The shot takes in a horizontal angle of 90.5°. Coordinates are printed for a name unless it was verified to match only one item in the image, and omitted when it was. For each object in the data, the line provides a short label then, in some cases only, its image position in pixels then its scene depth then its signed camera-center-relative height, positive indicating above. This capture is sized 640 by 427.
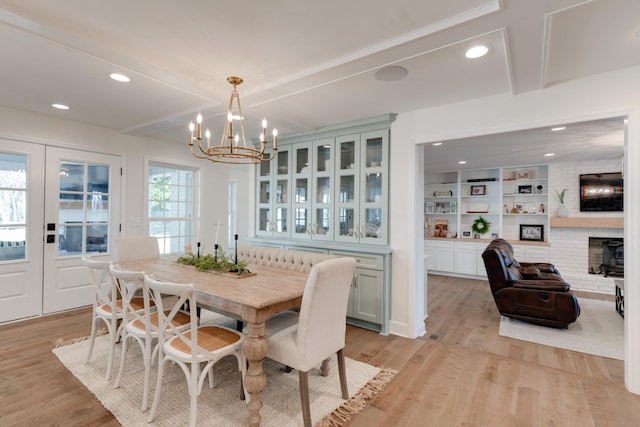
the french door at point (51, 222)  3.53 -0.10
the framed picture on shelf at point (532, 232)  6.20 -0.29
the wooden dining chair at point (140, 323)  2.01 -0.78
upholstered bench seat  3.14 -0.45
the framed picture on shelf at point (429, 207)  7.36 +0.22
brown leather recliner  3.49 -0.90
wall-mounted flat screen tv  5.46 +0.46
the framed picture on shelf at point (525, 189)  6.29 +0.57
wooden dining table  1.82 -0.50
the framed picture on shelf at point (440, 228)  7.20 -0.26
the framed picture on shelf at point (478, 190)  6.74 +0.58
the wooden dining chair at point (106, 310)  2.34 -0.76
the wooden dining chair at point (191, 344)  1.77 -0.80
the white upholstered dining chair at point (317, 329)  1.85 -0.72
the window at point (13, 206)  3.49 +0.08
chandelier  2.27 +0.65
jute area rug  1.98 -1.26
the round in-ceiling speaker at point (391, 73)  2.38 +1.11
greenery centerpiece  2.62 -0.43
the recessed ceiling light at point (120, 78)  2.53 +1.11
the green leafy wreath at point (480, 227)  6.64 -0.21
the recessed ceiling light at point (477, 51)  2.07 +1.11
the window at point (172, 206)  4.82 +0.14
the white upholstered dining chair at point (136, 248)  3.38 -0.37
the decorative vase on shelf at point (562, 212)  5.79 +0.10
